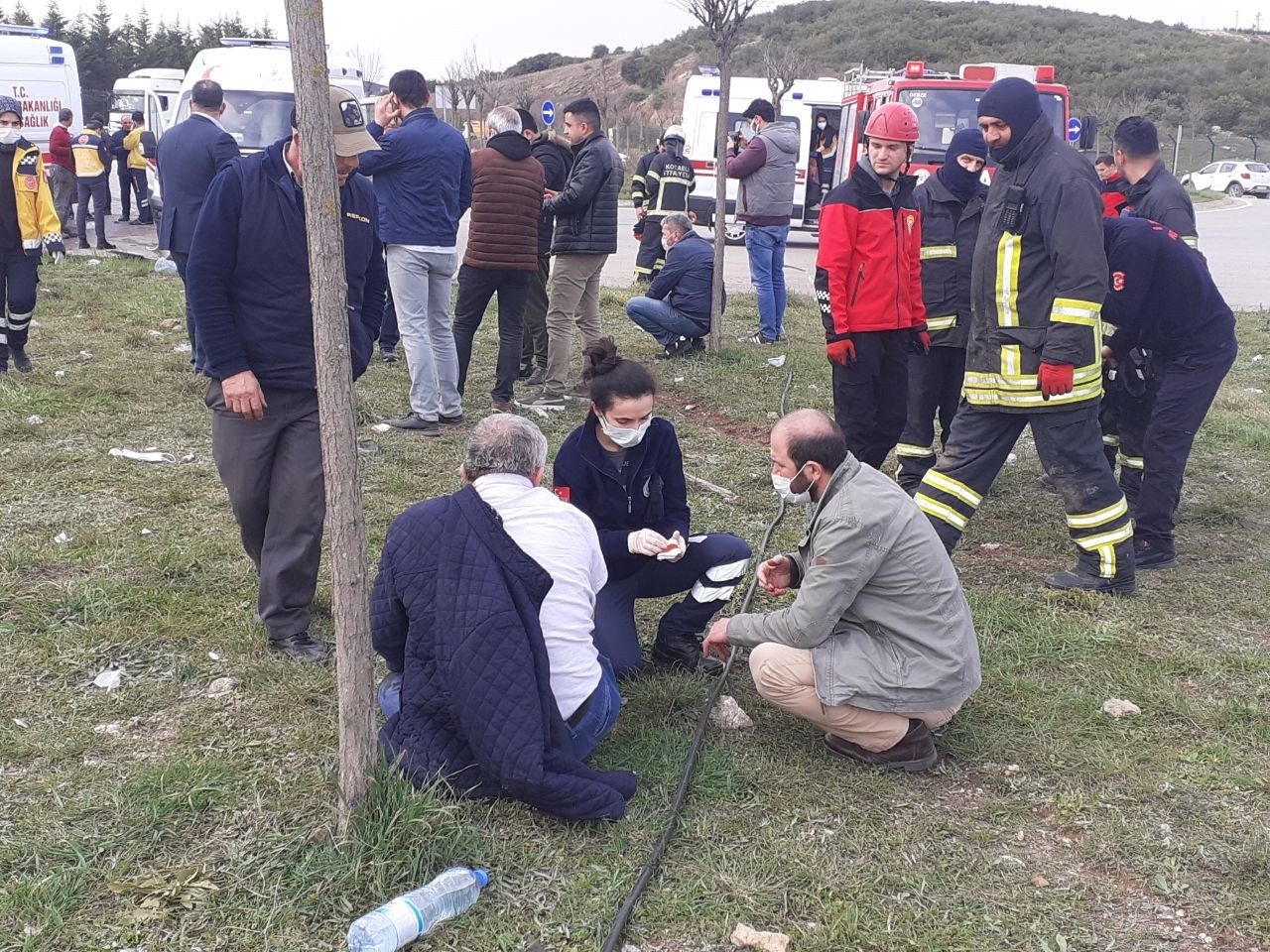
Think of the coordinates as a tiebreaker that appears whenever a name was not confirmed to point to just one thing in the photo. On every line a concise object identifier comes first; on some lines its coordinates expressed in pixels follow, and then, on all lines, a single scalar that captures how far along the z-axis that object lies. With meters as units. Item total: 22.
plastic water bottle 2.47
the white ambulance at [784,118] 18.72
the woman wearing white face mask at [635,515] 3.81
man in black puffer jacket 7.57
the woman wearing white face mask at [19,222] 7.47
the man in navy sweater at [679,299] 9.31
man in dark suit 7.15
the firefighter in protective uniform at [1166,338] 5.12
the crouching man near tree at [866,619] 3.24
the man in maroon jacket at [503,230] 6.97
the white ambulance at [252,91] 12.96
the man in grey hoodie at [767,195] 9.64
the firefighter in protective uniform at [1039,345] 4.50
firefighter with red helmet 5.34
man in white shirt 2.99
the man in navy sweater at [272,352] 3.78
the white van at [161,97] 17.19
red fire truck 13.30
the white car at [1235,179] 37.91
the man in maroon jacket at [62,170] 15.20
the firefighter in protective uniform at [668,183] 10.90
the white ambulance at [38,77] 18.12
